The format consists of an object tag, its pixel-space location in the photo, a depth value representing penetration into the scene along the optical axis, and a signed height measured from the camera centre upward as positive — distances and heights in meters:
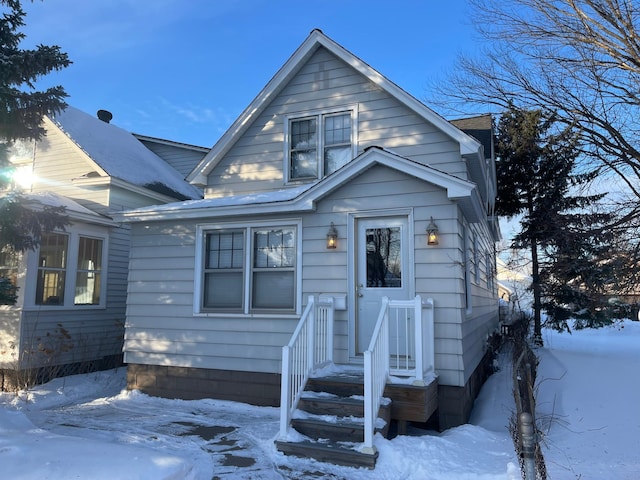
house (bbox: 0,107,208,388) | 8.94 +0.66
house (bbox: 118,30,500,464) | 6.17 +0.67
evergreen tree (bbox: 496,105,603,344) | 14.10 +3.64
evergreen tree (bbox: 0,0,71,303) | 7.03 +2.95
